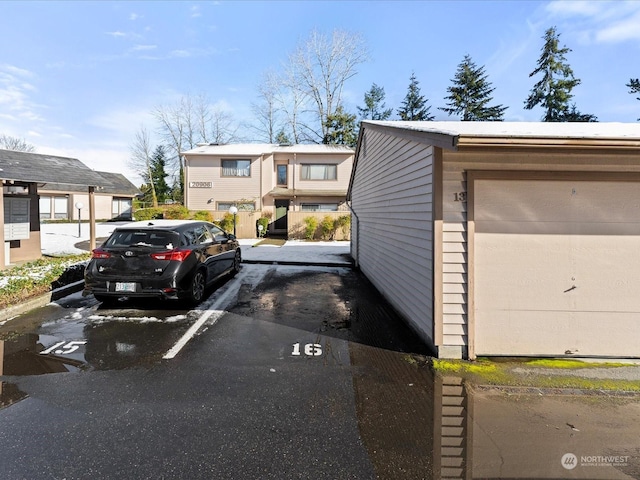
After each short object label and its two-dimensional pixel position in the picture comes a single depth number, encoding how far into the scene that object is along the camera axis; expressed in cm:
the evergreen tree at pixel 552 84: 3278
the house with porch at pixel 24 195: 958
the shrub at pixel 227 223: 2109
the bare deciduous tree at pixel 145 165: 4300
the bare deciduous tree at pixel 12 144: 4901
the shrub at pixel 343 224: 1989
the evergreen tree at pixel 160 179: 4012
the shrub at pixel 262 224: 2166
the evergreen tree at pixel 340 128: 3167
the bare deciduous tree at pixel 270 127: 3722
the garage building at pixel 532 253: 415
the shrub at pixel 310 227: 2003
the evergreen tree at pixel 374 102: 4125
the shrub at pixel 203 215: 2092
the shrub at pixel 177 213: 2139
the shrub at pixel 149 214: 2262
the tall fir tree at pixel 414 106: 4105
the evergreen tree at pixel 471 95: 3709
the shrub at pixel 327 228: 2005
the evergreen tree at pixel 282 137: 3688
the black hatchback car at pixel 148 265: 588
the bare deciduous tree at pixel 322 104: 3303
